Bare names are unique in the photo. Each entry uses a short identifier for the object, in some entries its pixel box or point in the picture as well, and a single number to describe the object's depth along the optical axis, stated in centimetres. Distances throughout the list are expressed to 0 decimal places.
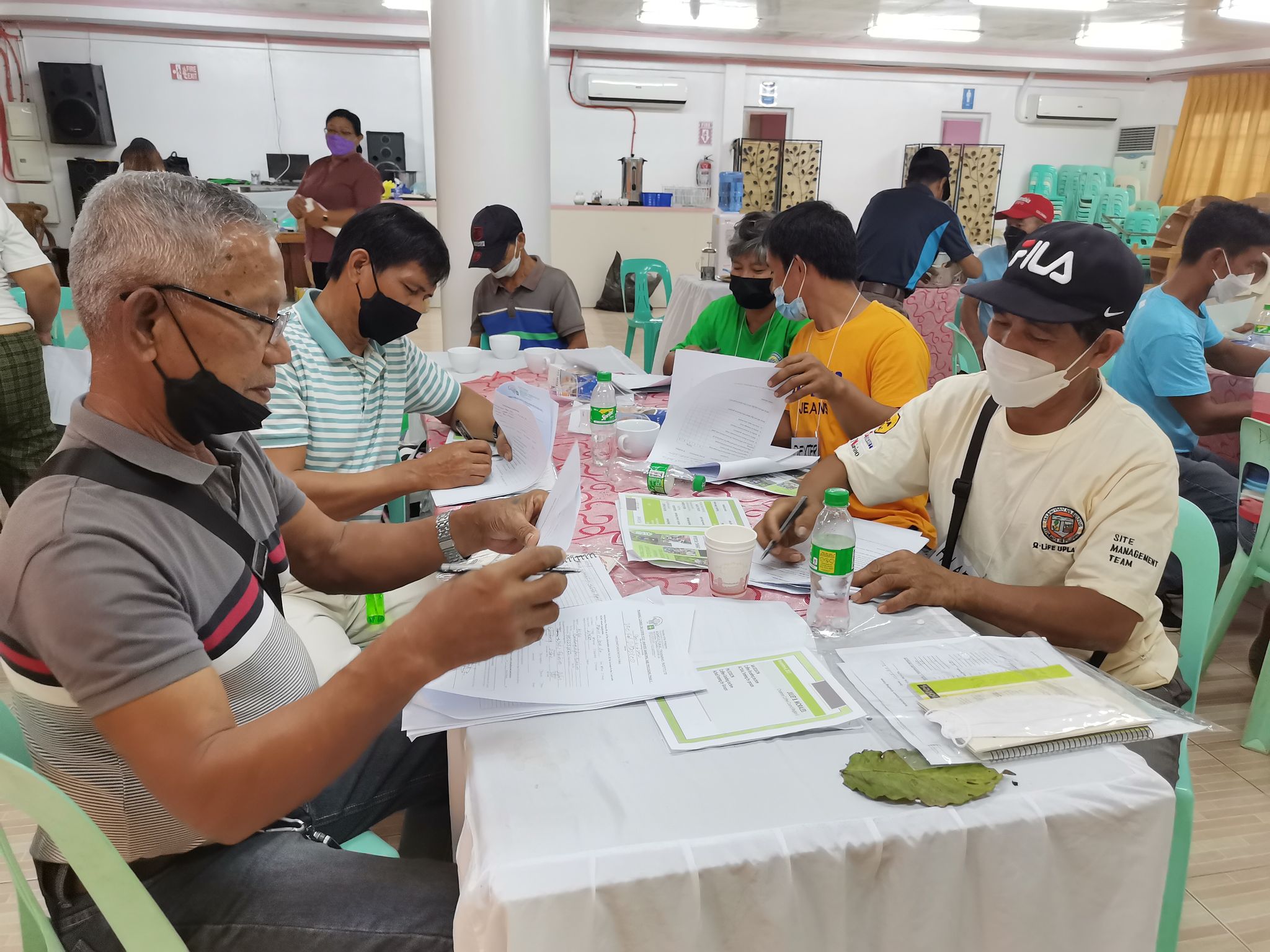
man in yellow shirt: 223
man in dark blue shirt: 461
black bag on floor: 904
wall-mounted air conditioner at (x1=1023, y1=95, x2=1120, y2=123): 1169
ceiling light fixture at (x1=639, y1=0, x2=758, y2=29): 830
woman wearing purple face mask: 595
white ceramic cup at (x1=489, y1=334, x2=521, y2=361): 324
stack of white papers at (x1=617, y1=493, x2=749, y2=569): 150
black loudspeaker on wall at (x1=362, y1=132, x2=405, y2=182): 974
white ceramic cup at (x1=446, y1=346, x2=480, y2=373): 307
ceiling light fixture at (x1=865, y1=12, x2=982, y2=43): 902
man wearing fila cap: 135
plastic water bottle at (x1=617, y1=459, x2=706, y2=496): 184
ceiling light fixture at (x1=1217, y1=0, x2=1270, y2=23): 741
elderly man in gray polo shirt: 84
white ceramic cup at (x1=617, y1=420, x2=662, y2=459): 205
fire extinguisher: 1099
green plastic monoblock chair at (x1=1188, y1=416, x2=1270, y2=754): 229
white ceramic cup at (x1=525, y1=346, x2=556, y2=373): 303
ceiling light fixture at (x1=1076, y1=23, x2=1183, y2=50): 900
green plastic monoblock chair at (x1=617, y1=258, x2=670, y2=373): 505
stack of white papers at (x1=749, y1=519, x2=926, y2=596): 141
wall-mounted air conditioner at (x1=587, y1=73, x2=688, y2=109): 1024
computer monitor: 979
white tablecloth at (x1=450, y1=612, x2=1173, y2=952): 79
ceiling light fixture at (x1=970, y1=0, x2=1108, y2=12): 761
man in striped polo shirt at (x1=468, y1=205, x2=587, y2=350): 359
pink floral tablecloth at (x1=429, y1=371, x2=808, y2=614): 140
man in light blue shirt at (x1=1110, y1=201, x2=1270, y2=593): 268
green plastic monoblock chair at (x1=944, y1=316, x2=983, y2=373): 396
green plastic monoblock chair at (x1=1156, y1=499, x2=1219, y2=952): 153
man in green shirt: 274
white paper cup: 134
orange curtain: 1021
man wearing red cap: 484
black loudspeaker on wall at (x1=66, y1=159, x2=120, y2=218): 936
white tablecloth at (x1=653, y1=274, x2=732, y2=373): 511
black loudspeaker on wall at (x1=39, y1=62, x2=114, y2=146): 889
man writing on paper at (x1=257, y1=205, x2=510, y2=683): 188
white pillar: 425
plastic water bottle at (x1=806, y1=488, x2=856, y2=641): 121
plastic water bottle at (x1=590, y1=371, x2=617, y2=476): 209
